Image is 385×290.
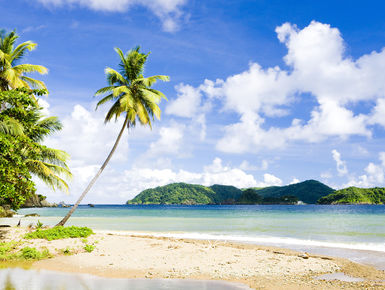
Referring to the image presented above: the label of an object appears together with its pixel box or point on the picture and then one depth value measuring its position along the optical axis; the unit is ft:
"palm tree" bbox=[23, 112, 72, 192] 60.80
